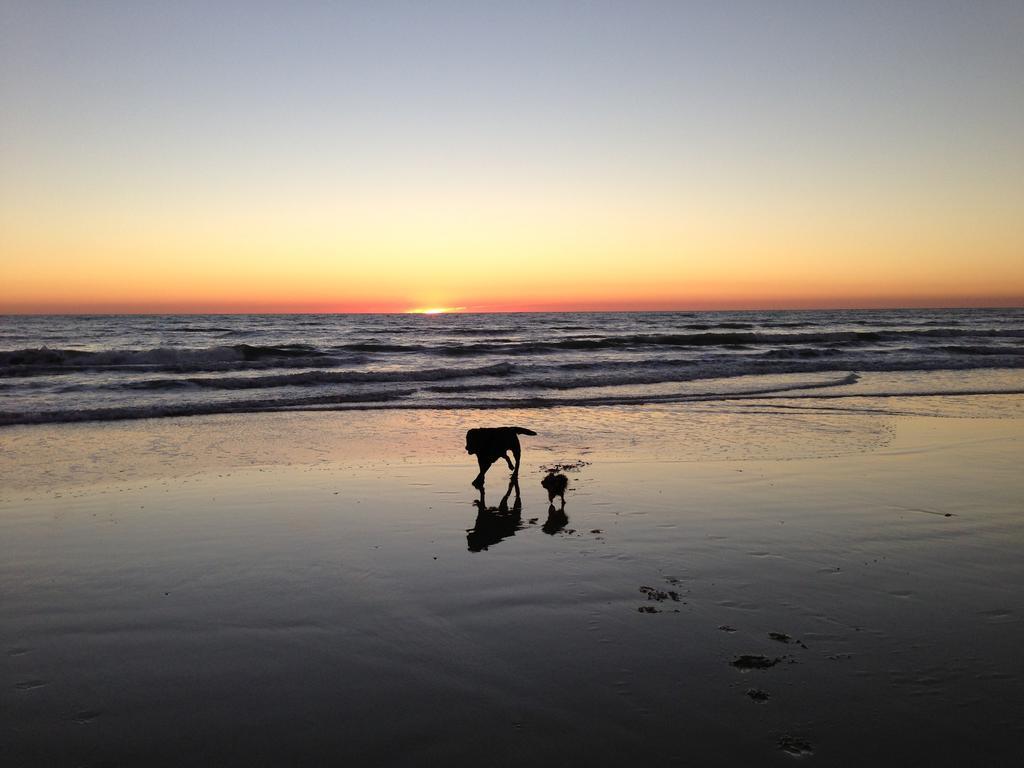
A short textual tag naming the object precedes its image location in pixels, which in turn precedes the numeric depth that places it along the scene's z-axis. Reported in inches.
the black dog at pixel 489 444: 326.6
